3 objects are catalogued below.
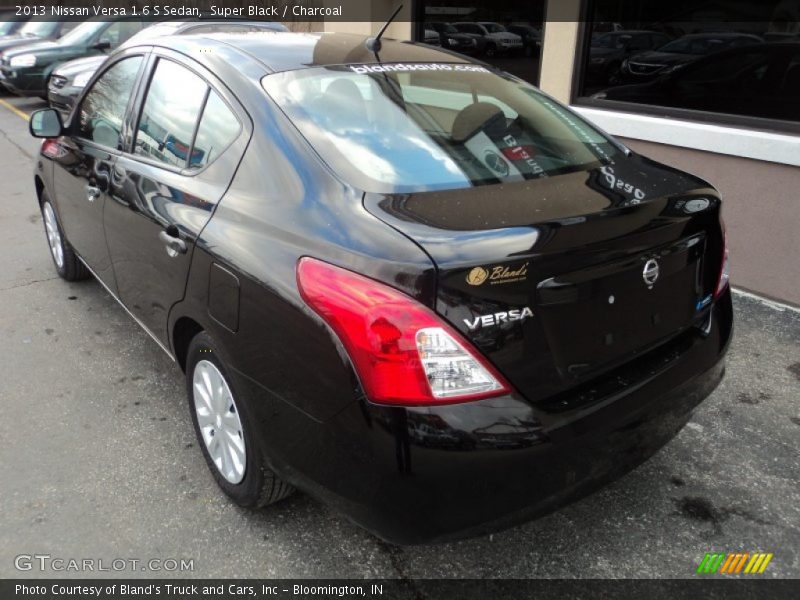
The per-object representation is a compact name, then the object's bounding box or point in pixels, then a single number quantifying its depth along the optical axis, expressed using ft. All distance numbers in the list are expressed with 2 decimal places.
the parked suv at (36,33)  44.60
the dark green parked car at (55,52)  37.63
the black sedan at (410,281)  5.52
